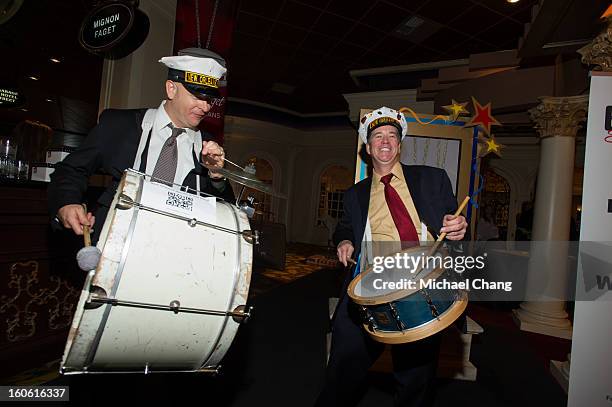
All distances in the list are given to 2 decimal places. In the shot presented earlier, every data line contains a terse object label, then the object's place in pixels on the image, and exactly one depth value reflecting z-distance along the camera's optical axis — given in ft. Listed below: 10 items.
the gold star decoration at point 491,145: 12.22
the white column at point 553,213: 15.12
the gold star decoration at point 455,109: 11.10
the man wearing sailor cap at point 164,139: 4.80
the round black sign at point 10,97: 17.33
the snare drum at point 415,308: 4.22
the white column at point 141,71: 12.87
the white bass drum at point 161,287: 3.43
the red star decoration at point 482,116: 11.45
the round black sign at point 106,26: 10.33
